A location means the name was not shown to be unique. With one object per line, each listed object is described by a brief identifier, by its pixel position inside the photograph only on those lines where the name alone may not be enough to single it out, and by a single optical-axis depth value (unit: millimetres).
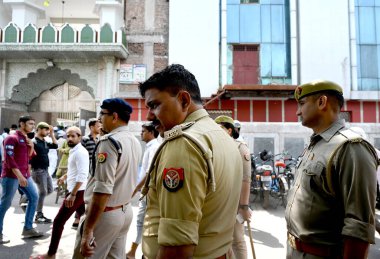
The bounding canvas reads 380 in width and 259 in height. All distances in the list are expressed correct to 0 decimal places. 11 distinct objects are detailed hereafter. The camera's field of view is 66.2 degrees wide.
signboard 14484
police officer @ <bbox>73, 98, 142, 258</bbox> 2162
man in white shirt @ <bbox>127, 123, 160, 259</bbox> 3750
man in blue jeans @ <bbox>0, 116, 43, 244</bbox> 4375
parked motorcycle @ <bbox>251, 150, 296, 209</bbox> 7008
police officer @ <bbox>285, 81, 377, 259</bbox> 1451
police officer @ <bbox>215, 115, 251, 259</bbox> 3141
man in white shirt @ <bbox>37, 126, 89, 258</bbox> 3311
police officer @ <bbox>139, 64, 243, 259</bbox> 1121
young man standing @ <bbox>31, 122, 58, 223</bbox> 5426
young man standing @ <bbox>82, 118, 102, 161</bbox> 5346
